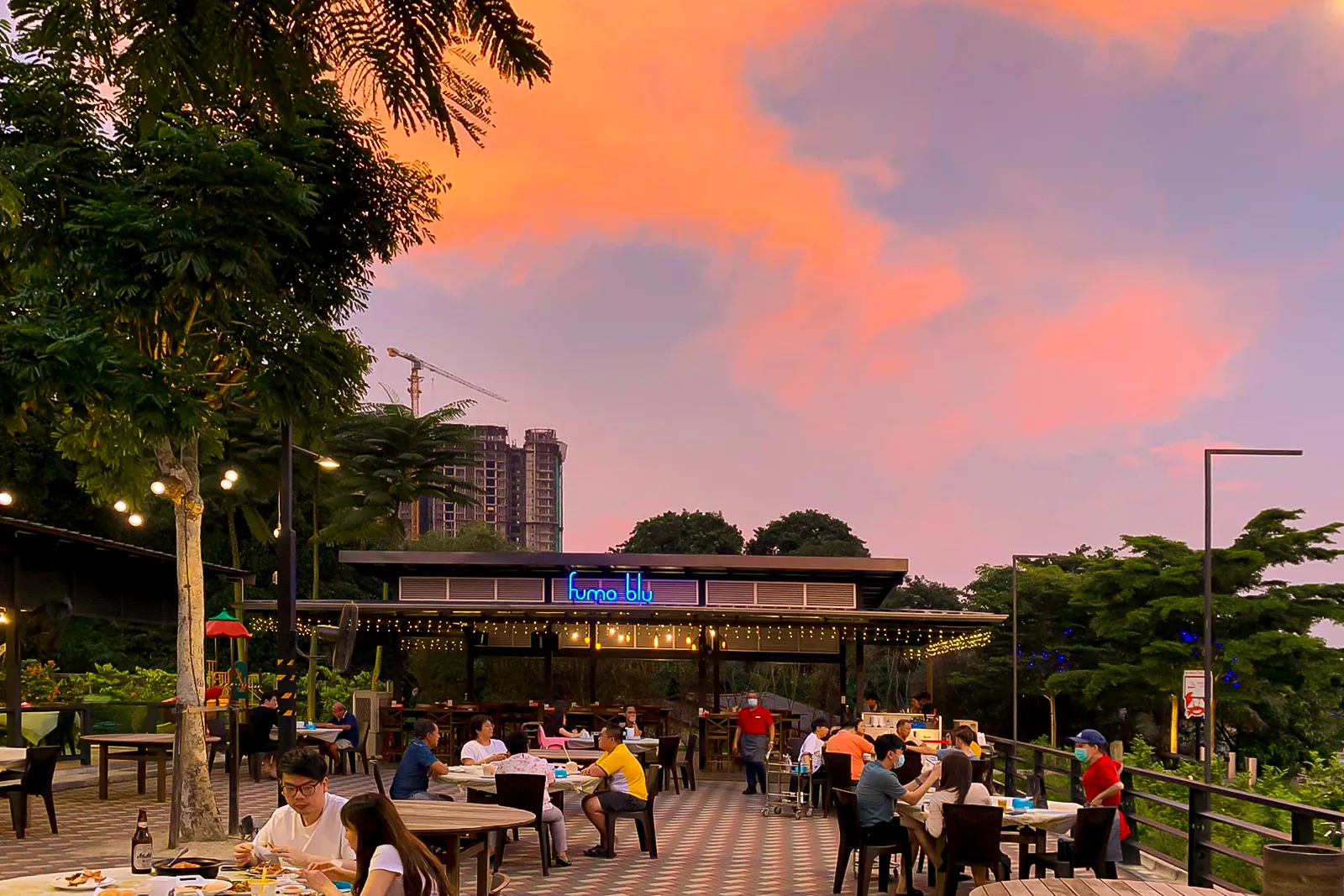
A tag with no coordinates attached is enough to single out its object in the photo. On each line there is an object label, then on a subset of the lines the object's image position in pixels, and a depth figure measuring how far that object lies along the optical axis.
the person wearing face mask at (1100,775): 11.18
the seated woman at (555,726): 19.88
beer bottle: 5.32
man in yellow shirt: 13.59
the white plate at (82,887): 5.05
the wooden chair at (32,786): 13.99
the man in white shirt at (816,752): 18.58
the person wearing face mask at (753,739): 21.02
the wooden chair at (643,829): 13.59
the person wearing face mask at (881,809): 10.93
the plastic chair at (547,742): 18.42
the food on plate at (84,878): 5.10
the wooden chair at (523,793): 12.05
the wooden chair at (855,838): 10.85
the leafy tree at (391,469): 39.56
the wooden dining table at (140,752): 18.05
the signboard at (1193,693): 26.05
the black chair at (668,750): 18.92
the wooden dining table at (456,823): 8.52
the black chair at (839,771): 14.94
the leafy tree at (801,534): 80.25
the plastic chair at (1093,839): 9.74
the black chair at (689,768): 21.92
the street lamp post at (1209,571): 20.34
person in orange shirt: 15.47
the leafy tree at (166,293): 12.13
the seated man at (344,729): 22.50
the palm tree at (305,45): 2.50
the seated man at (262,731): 20.53
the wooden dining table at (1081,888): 6.38
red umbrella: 23.36
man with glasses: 5.89
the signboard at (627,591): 27.33
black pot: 5.25
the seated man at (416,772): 12.66
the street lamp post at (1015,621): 28.86
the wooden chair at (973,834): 9.46
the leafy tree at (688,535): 81.30
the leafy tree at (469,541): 56.62
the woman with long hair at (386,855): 4.76
